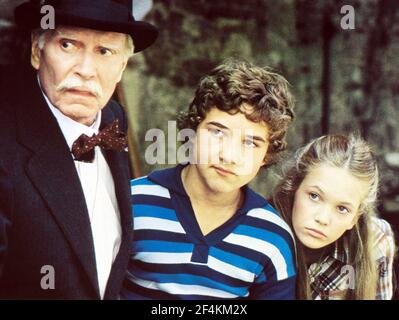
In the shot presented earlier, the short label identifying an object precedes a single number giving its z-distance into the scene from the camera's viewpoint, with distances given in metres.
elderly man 2.83
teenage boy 3.14
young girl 3.26
